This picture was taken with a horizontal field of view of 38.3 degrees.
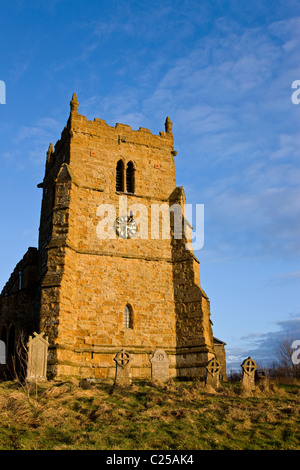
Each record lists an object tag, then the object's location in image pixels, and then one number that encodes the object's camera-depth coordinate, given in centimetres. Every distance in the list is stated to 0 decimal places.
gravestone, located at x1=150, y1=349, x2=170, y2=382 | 1588
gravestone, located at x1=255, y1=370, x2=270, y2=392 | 1391
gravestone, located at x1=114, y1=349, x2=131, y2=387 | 1427
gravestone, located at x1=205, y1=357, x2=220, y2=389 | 1474
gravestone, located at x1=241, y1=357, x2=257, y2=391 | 1468
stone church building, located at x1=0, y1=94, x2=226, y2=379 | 1803
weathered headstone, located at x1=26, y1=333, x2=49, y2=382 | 1459
